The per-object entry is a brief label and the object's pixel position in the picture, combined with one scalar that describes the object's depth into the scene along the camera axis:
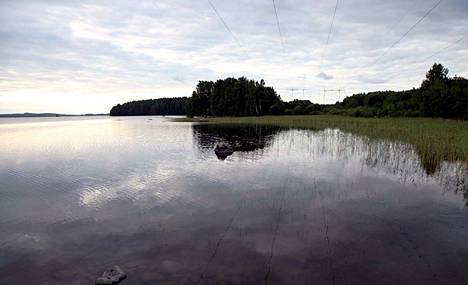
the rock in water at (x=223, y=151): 23.61
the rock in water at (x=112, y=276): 6.26
